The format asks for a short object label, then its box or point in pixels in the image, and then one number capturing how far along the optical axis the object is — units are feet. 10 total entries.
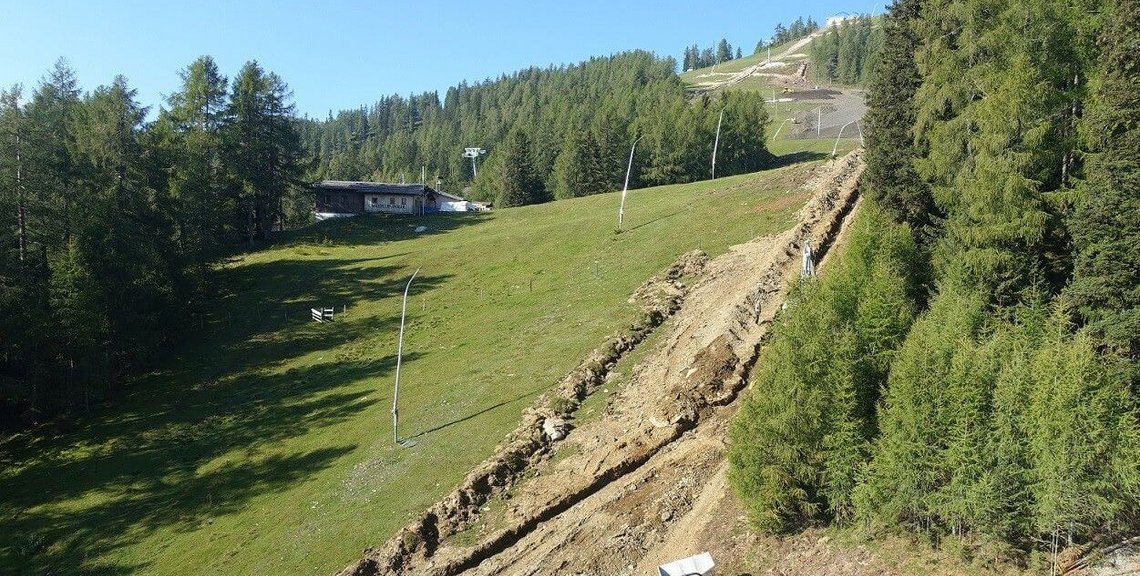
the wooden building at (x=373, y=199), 321.32
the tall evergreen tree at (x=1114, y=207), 74.38
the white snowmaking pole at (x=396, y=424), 110.73
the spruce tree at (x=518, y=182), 352.08
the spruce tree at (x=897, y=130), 107.55
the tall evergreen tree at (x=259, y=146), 258.16
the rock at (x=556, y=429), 101.81
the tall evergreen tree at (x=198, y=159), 210.59
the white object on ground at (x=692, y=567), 68.08
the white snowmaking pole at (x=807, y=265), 102.94
